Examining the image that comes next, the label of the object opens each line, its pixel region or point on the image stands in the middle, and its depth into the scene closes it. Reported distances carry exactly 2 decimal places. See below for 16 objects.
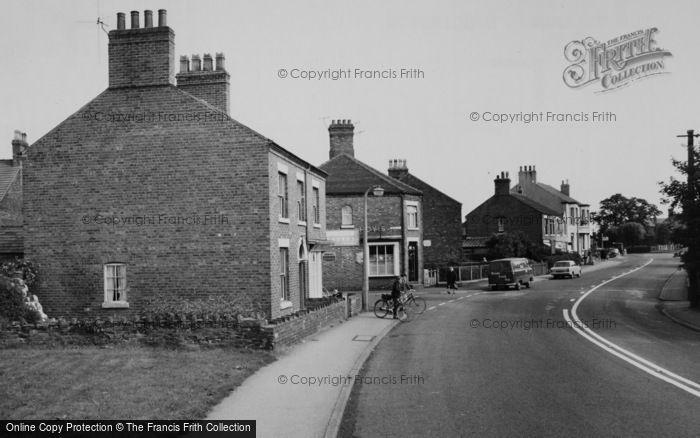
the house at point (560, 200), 78.56
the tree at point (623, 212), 133.59
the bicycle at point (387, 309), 24.09
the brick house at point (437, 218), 53.28
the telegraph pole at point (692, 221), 23.83
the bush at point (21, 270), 18.75
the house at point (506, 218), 67.25
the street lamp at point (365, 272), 24.30
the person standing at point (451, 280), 37.66
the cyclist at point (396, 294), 23.98
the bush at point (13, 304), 17.12
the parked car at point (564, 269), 52.62
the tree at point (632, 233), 122.06
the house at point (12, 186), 35.16
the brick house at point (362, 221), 40.06
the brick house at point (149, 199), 18.95
